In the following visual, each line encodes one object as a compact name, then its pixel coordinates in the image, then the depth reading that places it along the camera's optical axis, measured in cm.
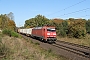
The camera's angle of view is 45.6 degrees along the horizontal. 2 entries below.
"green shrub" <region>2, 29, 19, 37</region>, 2118
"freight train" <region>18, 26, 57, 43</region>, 1745
